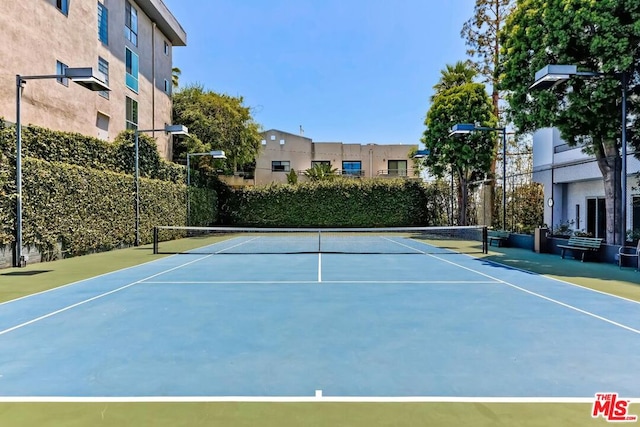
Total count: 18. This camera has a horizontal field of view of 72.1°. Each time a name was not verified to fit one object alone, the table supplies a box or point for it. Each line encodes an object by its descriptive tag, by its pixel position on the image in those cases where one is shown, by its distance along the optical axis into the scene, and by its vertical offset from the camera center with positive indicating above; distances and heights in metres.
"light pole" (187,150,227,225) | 24.38 +1.37
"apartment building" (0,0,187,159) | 15.63 +6.95
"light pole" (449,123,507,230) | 17.94 +3.61
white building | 18.06 +1.54
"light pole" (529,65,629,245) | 10.86 +3.57
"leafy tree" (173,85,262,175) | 28.59 +6.31
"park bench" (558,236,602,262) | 13.00 -0.80
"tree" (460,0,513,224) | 26.97 +11.56
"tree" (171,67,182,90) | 36.35 +11.82
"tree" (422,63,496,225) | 24.41 +4.58
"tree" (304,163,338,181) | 38.03 +3.87
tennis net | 16.84 -1.19
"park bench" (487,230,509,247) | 17.85 -0.77
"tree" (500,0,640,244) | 11.83 +4.47
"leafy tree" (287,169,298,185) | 36.80 +3.29
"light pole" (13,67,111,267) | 10.74 +2.56
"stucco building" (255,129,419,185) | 45.91 +6.35
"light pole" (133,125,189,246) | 18.11 +2.15
